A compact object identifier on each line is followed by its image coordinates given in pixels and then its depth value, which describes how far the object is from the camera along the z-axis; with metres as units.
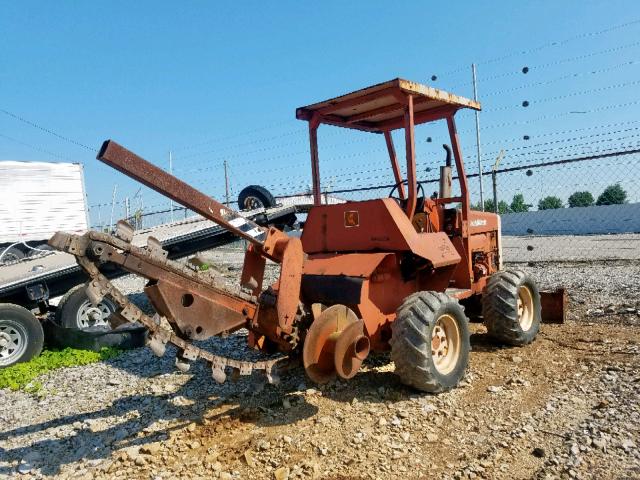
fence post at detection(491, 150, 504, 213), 10.28
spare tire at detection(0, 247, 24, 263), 15.13
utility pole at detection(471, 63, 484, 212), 10.47
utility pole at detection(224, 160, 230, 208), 20.07
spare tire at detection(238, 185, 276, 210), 9.45
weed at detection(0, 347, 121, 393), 5.52
